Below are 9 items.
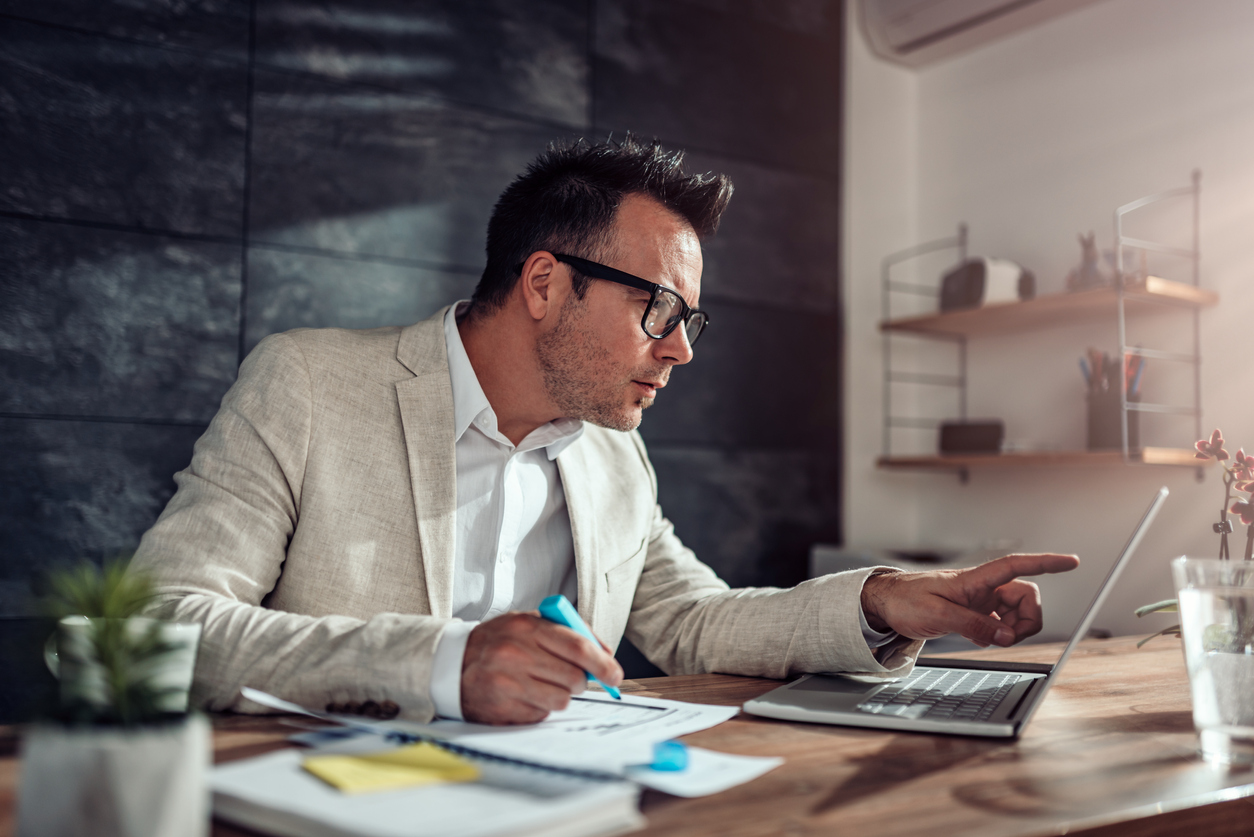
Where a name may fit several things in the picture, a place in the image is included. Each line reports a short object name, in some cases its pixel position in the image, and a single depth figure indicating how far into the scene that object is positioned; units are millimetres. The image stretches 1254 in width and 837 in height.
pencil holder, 2773
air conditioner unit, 3191
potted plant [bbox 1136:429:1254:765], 822
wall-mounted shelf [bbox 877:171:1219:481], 2678
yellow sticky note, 600
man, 913
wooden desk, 625
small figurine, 2811
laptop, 899
